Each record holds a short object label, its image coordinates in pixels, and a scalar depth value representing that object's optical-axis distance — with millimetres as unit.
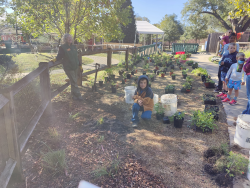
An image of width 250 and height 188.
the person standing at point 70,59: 4762
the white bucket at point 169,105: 4336
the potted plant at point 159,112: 4301
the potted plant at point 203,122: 3686
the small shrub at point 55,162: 2555
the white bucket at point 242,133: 3027
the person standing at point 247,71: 3614
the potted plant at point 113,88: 6300
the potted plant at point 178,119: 3866
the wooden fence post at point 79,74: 6265
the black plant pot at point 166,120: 4137
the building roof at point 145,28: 17427
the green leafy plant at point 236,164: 2523
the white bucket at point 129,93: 5254
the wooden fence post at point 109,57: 8520
